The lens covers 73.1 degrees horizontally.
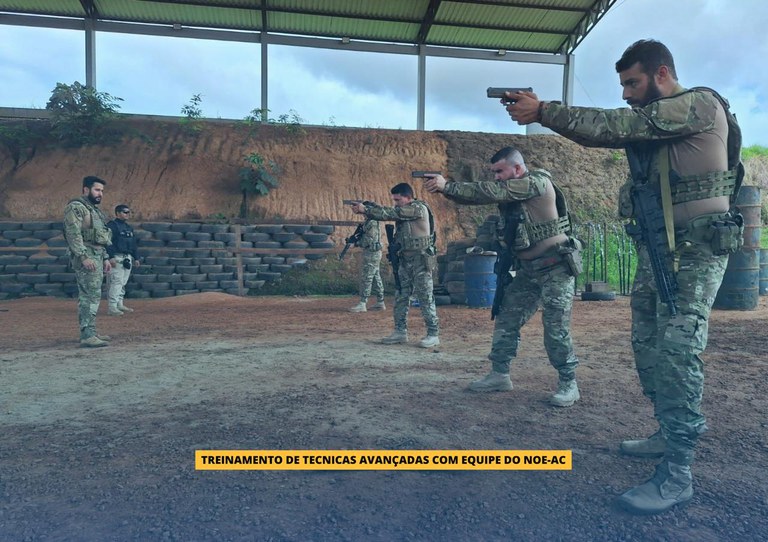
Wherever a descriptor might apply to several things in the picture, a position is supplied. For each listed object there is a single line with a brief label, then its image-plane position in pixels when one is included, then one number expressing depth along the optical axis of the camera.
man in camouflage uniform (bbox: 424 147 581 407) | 3.48
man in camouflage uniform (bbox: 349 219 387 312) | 9.99
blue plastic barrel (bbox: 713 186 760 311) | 8.71
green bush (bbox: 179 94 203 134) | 15.98
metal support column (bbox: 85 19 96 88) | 15.73
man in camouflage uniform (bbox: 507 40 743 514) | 2.23
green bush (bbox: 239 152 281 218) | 15.04
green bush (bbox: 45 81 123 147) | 14.93
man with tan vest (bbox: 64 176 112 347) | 6.18
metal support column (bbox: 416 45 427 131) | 17.52
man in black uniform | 9.56
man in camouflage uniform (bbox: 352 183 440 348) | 6.06
